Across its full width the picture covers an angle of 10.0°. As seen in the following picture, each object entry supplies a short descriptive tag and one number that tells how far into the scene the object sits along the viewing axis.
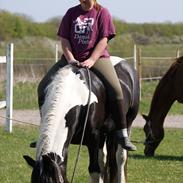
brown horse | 18.57
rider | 10.63
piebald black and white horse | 8.19
